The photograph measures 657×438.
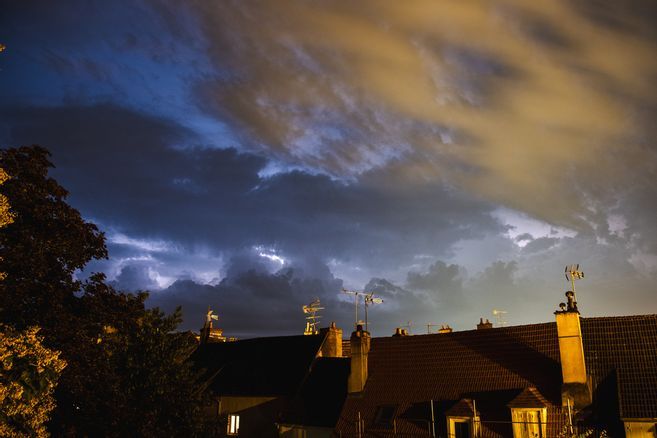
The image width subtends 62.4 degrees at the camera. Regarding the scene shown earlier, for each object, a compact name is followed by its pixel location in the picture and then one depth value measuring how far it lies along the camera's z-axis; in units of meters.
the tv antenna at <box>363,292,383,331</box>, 41.18
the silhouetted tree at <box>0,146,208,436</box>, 19.48
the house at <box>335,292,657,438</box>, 26.58
